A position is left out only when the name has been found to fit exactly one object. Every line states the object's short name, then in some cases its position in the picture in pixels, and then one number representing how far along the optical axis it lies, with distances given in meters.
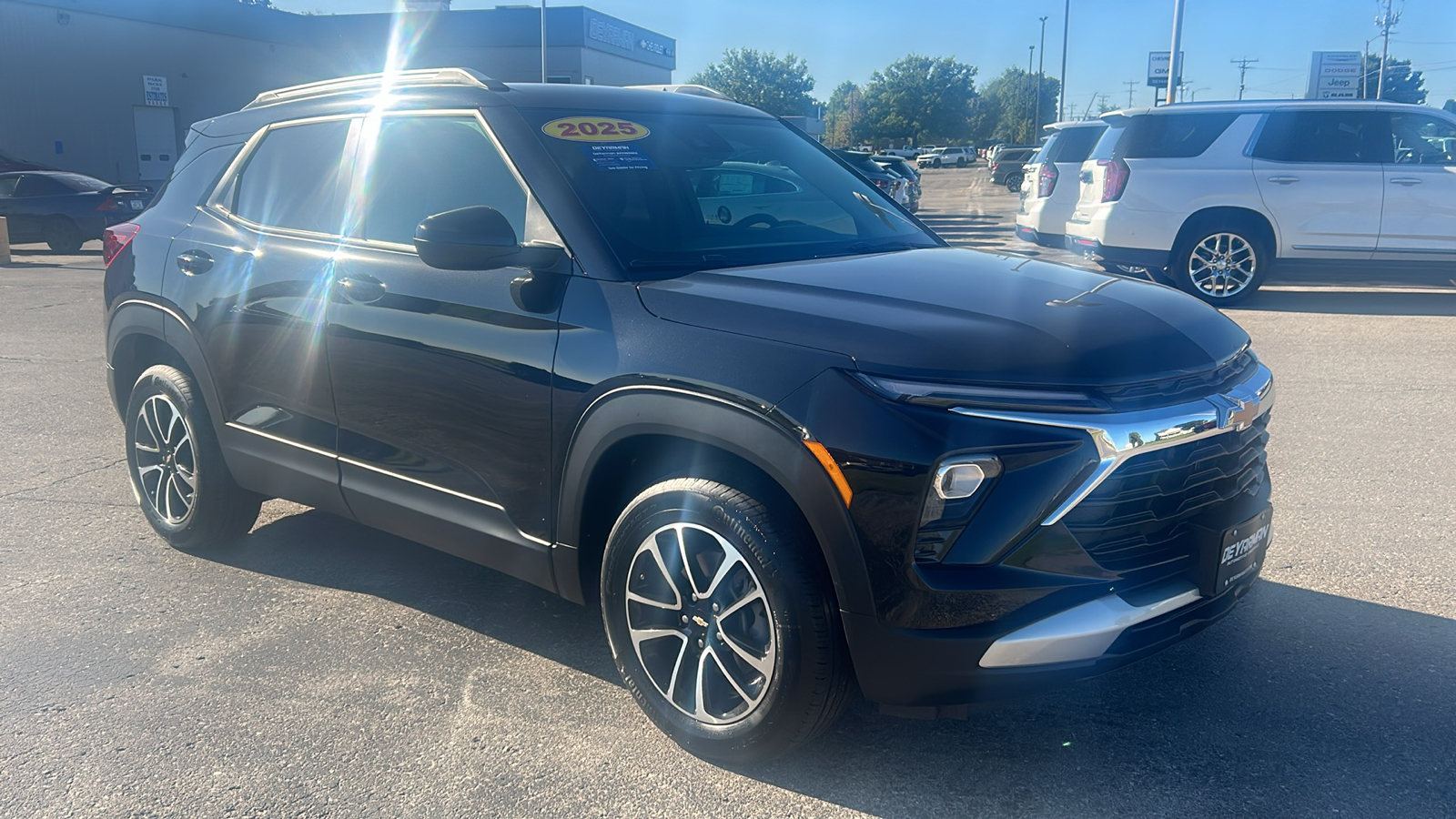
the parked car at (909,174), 25.52
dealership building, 33.78
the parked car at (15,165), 20.20
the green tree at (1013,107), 123.53
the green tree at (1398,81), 100.31
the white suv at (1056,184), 13.80
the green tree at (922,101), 116.44
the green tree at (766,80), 83.88
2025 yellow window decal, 3.54
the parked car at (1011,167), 46.27
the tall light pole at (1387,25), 79.43
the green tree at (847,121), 123.50
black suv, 2.53
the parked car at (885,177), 19.62
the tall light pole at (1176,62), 26.25
